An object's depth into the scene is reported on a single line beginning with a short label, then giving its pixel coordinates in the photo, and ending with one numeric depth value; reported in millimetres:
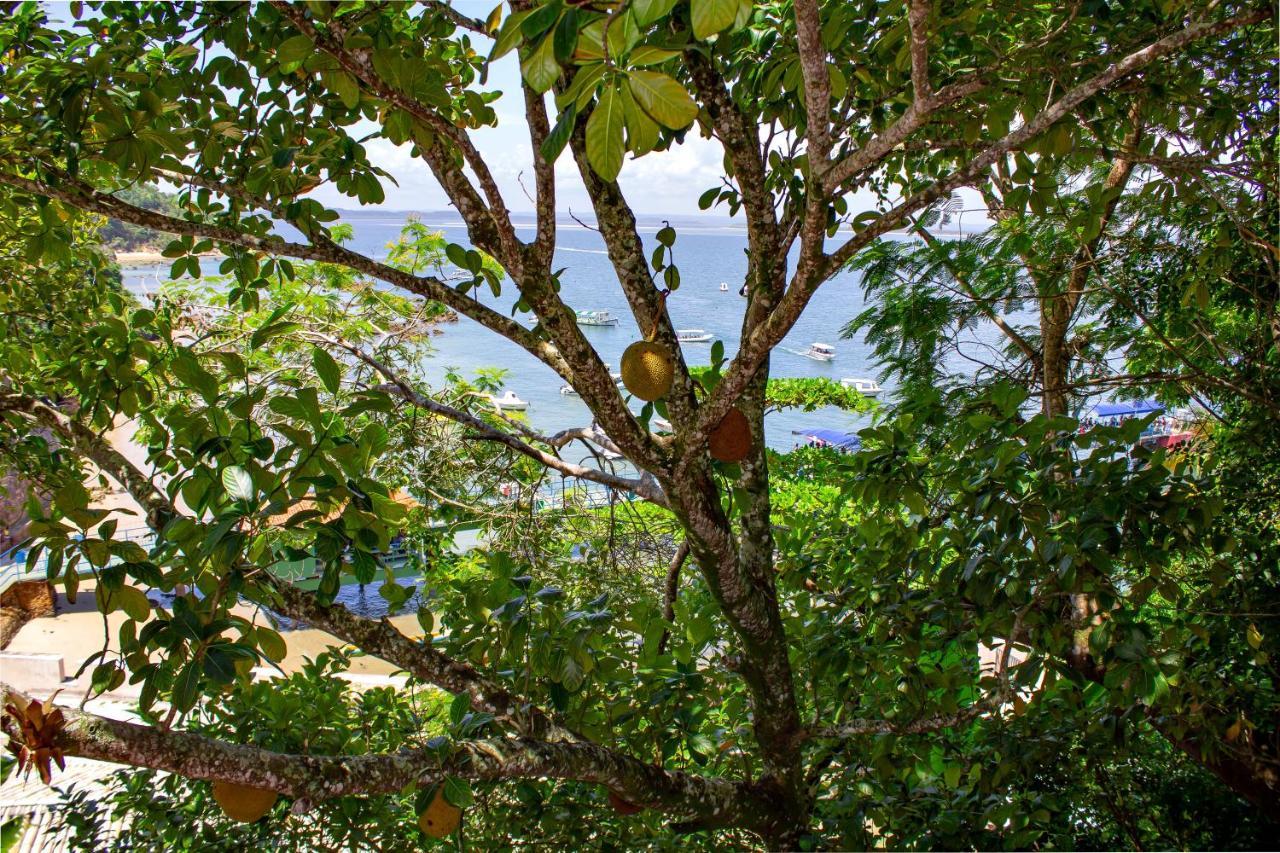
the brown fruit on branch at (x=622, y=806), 1833
